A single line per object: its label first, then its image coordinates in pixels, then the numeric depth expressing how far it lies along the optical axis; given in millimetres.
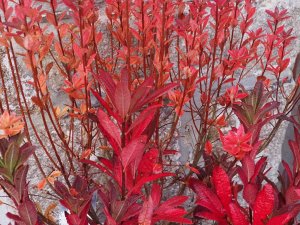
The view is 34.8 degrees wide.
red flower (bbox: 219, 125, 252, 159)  915
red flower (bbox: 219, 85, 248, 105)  1193
